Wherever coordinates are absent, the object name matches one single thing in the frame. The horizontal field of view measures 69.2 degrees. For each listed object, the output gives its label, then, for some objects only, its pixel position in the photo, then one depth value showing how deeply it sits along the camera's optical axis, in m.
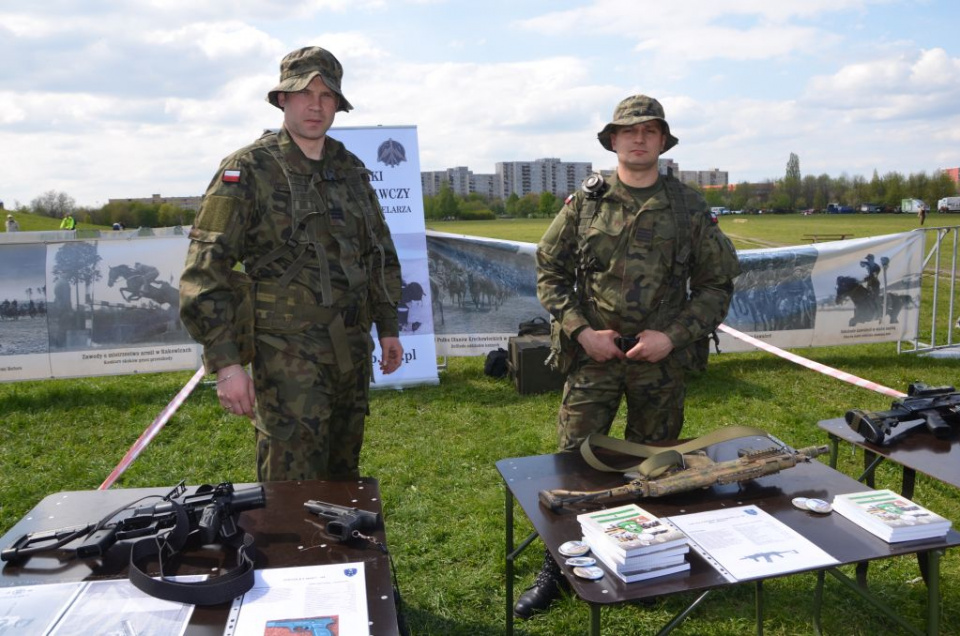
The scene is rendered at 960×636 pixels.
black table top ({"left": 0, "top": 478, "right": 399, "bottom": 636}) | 1.61
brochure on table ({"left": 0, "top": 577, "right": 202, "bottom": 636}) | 1.49
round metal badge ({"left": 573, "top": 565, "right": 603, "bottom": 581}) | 1.80
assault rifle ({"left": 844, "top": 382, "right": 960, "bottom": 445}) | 2.85
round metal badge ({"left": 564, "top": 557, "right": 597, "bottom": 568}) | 1.87
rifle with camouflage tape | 2.24
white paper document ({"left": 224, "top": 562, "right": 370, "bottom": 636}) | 1.50
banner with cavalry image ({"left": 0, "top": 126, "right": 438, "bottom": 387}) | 6.80
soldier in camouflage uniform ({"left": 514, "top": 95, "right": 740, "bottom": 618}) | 3.21
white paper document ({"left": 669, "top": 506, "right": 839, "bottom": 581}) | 1.83
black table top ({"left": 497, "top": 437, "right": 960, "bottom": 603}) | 1.77
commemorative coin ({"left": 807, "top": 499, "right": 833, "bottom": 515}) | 2.15
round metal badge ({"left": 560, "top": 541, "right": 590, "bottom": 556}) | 1.91
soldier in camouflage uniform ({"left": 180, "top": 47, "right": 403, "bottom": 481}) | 2.50
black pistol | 1.89
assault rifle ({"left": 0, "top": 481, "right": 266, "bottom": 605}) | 1.72
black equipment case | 6.60
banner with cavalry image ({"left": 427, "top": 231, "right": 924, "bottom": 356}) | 7.64
